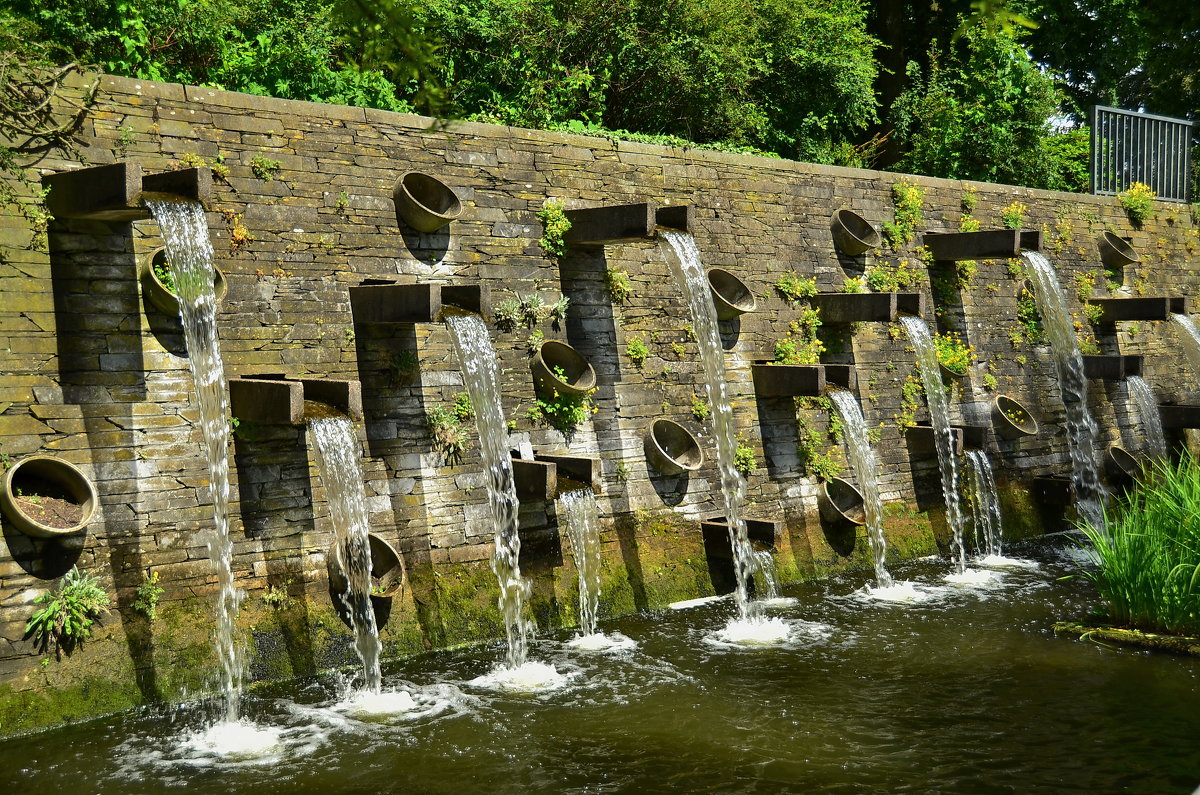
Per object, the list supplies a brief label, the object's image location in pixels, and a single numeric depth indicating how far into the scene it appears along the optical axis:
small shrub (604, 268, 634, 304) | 9.14
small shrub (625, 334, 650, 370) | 9.17
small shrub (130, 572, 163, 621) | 6.31
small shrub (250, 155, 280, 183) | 7.19
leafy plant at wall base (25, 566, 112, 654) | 5.90
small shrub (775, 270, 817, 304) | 10.48
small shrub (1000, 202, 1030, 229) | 12.91
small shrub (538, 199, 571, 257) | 8.78
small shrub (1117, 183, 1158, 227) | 14.72
